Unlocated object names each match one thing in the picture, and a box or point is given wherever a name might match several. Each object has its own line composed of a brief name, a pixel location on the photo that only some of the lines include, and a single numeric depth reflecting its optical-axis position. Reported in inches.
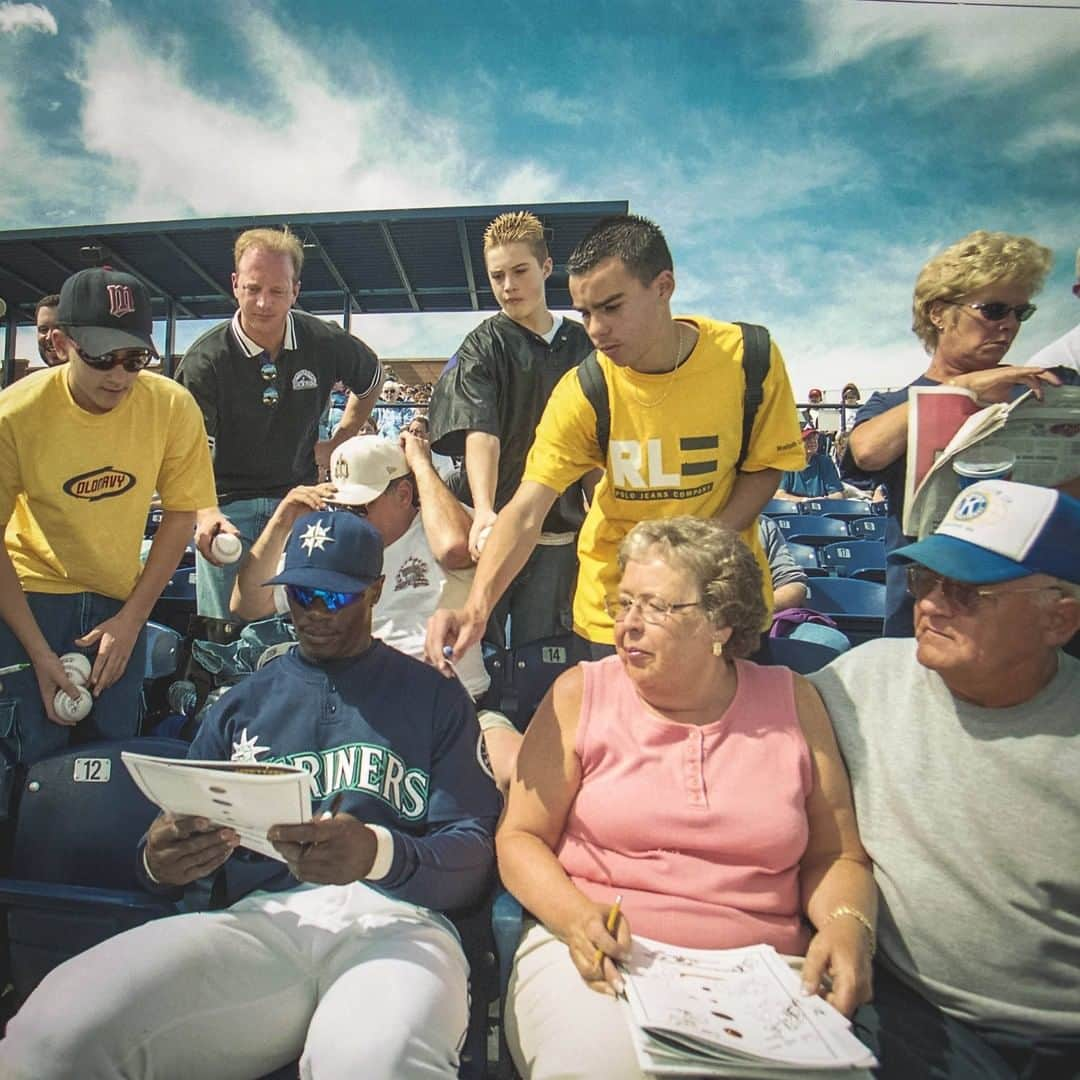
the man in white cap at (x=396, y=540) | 102.0
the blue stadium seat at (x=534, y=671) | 103.7
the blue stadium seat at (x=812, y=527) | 254.8
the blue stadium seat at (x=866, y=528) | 263.9
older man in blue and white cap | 57.7
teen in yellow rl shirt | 86.7
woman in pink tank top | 60.2
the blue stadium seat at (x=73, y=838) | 71.6
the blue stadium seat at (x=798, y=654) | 95.0
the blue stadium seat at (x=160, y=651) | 125.6
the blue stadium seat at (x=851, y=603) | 150.1
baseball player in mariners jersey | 55.4
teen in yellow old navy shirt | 93.4
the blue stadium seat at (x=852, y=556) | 209.2
